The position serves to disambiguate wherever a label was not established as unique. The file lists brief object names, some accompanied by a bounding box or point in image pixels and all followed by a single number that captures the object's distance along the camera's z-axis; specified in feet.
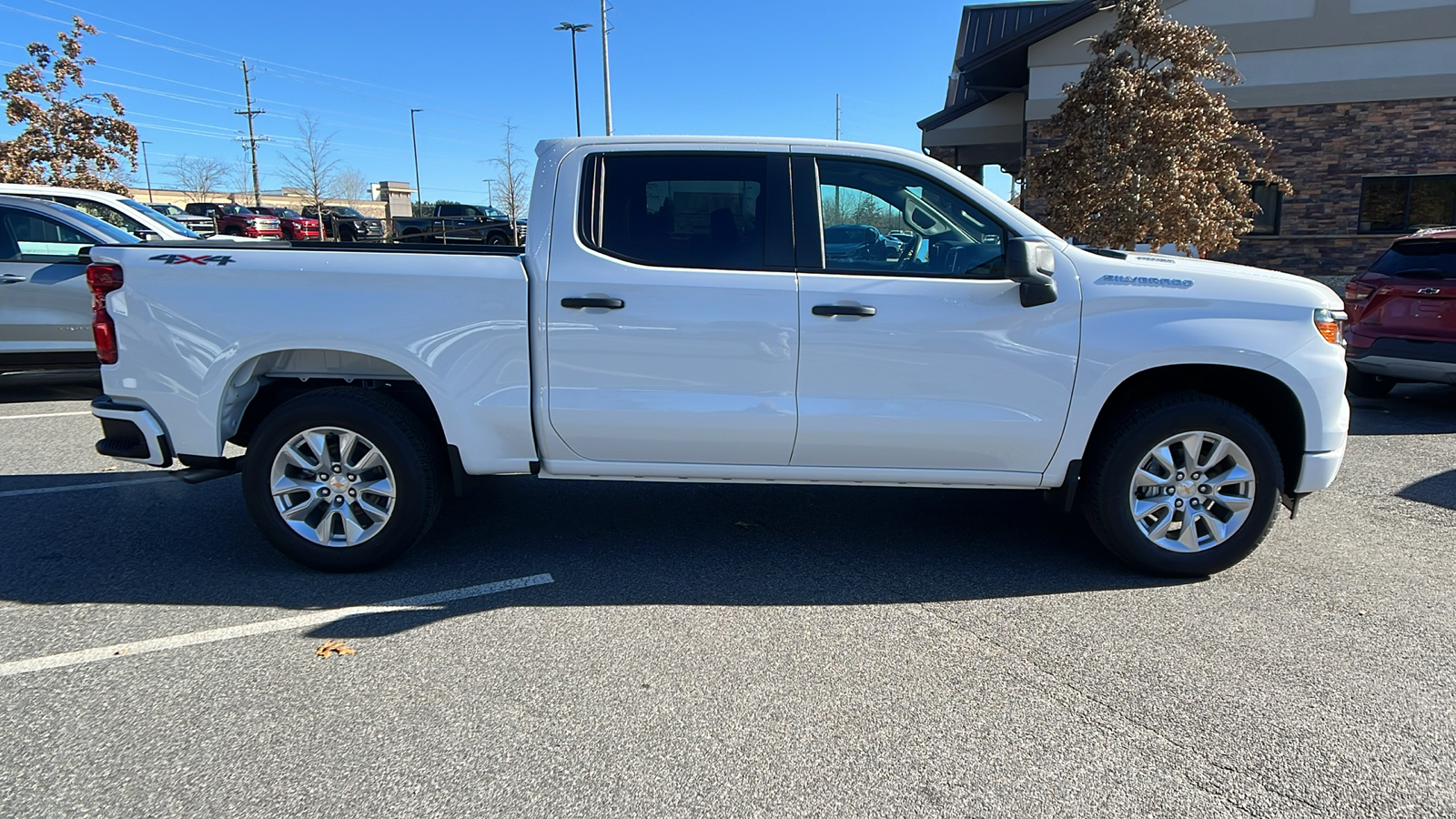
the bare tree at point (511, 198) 170.71
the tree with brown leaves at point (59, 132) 62.28
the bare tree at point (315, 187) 174.67
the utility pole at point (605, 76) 101.65
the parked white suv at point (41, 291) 26.58
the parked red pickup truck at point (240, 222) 109.70
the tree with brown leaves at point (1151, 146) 37.68
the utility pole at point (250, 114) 209.77
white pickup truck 13.24
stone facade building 52.03
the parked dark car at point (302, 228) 71.36
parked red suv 24.77
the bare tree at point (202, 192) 238.07
